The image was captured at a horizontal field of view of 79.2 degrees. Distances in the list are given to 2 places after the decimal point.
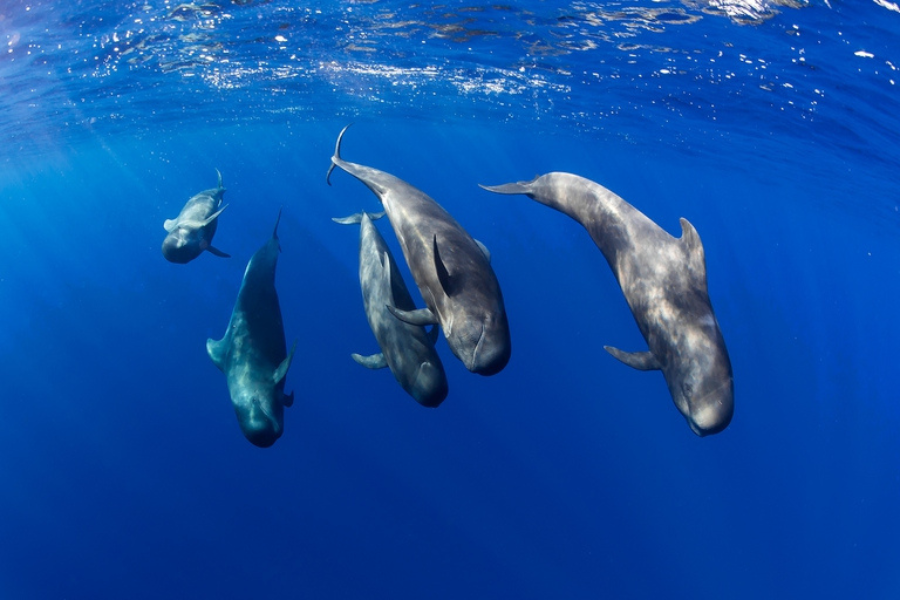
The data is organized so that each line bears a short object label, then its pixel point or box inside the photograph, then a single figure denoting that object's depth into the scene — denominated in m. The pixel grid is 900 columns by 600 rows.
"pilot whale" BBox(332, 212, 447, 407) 6.75
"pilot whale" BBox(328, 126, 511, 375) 5.34
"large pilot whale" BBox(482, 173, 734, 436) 6.10
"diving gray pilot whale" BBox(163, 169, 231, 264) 12.45
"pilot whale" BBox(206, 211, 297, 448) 8.55
